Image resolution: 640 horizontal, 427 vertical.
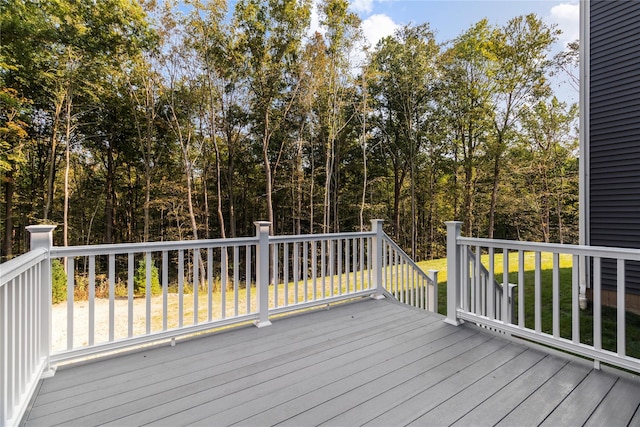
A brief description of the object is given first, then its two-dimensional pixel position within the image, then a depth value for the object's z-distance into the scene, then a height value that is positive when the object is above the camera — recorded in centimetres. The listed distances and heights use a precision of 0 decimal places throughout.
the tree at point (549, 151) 1205 +245
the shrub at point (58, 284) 640 -154
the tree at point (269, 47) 943 +525
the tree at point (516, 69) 1060 +514
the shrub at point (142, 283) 793 -188
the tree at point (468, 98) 1145 +446
